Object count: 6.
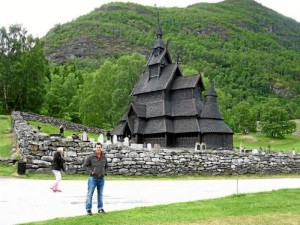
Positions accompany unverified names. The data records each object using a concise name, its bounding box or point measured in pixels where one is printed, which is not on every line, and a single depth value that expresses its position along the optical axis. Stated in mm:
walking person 17481
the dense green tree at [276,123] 101312
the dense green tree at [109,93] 70625
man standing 12695
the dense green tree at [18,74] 72250
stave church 49703
